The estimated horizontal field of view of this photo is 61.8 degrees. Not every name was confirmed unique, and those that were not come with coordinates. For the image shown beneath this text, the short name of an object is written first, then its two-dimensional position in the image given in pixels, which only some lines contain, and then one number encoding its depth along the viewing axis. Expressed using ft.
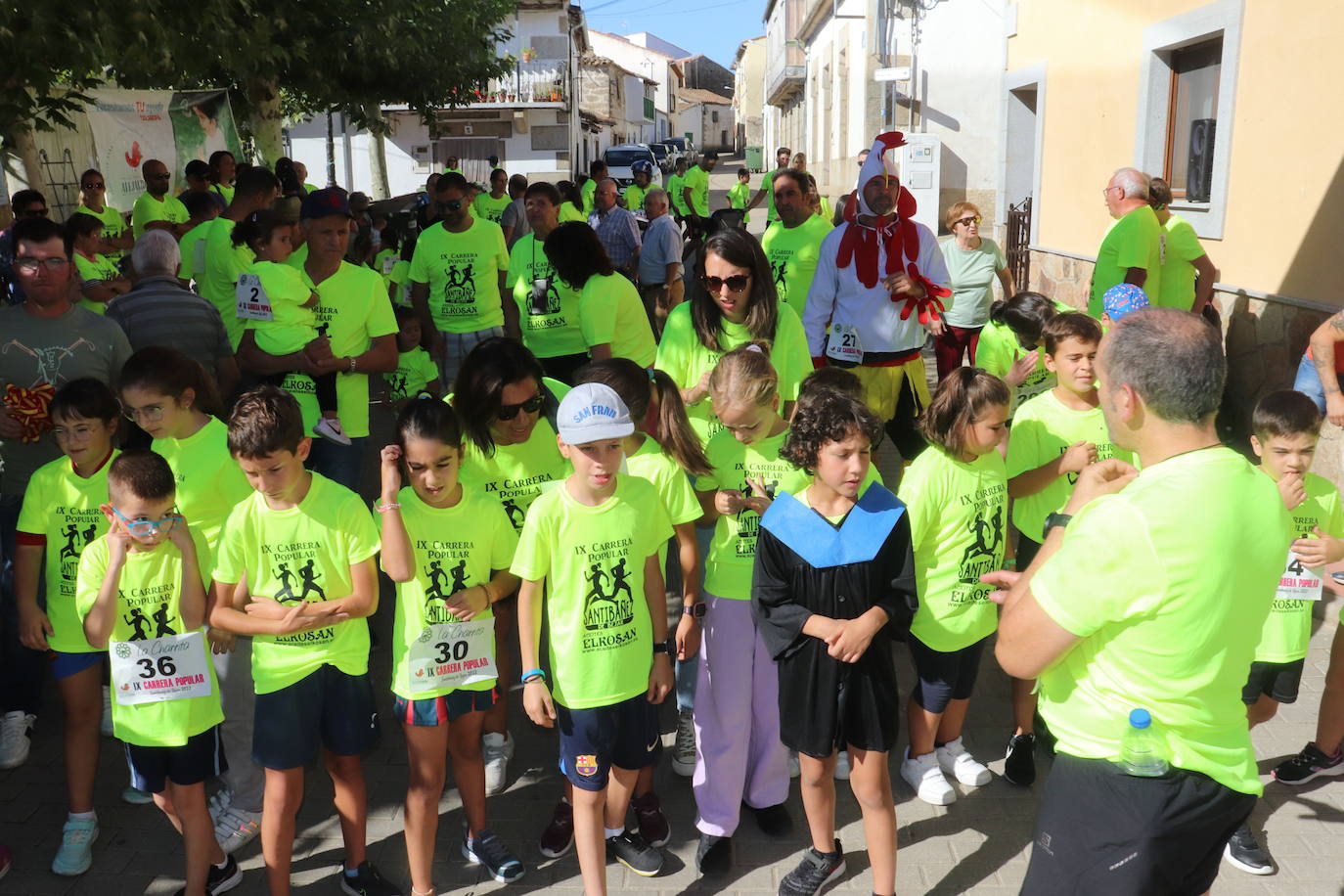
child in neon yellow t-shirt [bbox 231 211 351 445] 16.08
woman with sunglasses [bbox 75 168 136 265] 31.12
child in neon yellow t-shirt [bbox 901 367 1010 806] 12.09
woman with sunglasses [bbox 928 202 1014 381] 24.27
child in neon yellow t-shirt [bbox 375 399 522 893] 10.83
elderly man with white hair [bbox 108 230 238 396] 16.42
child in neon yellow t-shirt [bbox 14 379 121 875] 11.93
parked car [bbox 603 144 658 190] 112.98
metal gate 43.01
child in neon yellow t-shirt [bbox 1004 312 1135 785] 13.46
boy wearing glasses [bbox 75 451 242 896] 10.64
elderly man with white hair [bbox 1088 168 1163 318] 21.22
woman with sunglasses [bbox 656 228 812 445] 14.82
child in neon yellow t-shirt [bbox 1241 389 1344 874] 11.91
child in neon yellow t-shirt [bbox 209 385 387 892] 10.57
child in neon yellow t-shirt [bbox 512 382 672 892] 10.66
